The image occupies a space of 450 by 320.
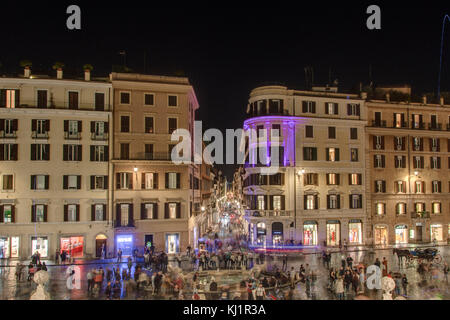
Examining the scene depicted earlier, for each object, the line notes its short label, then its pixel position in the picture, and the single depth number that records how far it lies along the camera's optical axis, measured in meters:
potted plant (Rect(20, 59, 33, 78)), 43.12
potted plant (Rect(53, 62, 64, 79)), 43.62
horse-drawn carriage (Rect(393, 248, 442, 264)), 34.66
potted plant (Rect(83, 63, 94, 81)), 44.41
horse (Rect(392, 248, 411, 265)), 35.84
